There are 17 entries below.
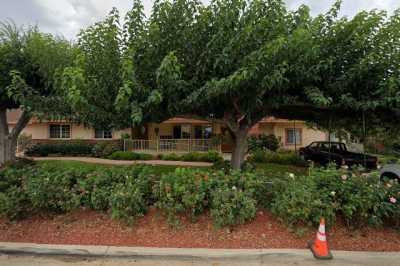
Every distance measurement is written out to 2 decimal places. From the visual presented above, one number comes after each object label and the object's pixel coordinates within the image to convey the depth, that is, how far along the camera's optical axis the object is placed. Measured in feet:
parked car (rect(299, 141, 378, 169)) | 40.34
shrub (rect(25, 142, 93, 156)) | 57.67
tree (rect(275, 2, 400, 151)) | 16.35
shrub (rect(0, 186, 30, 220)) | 13.83
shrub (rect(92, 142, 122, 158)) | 55.83
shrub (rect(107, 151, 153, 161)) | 51.66
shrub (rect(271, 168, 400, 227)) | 12.49
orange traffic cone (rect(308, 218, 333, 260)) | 11.24
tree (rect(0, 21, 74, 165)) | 20.03
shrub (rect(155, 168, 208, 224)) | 13.44
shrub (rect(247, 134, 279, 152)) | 61.00
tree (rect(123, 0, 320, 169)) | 14.66
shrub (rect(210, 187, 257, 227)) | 12.93
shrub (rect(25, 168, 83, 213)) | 14.06
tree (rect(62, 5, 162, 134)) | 14.98
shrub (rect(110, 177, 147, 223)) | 13.37
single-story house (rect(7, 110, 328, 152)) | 58.59
